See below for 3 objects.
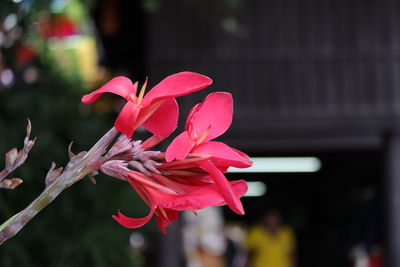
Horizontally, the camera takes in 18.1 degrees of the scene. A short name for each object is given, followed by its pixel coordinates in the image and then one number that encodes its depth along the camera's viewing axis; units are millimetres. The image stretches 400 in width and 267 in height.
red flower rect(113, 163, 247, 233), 910
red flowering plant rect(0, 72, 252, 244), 908
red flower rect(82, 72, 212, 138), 929
